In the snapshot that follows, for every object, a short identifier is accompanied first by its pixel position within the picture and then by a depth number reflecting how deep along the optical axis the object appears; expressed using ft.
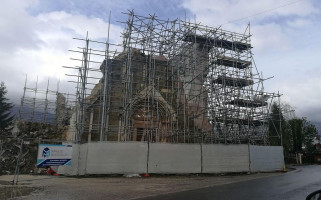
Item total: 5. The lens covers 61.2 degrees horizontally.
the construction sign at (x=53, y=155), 41.11
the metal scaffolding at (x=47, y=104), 91.51
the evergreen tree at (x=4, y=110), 127.82
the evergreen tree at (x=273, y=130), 121.97
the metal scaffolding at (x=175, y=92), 66.59
